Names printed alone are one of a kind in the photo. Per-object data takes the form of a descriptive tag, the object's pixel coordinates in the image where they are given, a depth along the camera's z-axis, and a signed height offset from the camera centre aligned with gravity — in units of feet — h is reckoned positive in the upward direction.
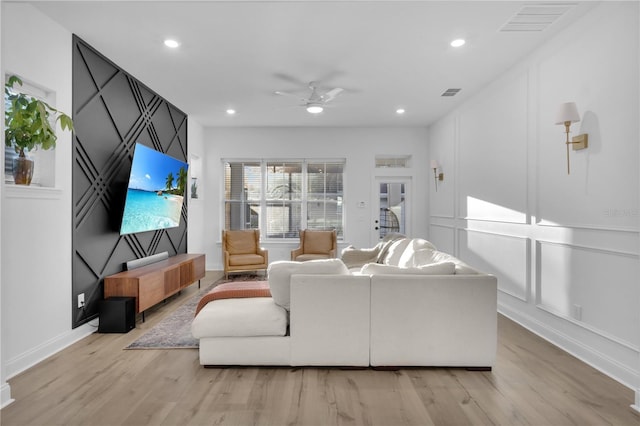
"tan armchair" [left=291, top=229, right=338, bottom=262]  22.57 -1.75
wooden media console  12.69 -2.46
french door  24.80 +0.62
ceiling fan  15.47 +4.81
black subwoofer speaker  12.10 -3.26
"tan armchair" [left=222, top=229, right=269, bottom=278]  20.90 -2.20
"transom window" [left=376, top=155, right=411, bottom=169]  24.98 +3.38
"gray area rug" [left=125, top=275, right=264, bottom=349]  11.07 -3.79
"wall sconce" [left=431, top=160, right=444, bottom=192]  21.96 +2.42
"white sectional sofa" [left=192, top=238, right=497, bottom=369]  9.32 -2.76
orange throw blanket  10.52 -2.20
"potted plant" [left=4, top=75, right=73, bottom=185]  7.98 +1.88
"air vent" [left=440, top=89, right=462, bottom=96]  16.78 +5.43
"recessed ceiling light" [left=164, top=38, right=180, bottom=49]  11.83 +5.35
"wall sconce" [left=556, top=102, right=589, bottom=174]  10.19 +2.58
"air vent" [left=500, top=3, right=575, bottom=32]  9.89 +5.35
